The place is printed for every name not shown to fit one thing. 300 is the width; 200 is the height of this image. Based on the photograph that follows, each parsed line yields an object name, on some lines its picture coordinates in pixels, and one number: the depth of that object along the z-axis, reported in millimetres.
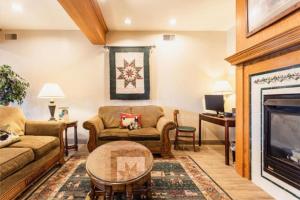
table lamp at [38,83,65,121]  2679
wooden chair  2797
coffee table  1119
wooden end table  2635
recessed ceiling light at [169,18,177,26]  2789
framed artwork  1309
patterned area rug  1520
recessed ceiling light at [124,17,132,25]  2744
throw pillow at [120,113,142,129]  2732
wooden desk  2200
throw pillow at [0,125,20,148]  1683
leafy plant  2632
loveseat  2434
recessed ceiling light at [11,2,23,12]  2293
